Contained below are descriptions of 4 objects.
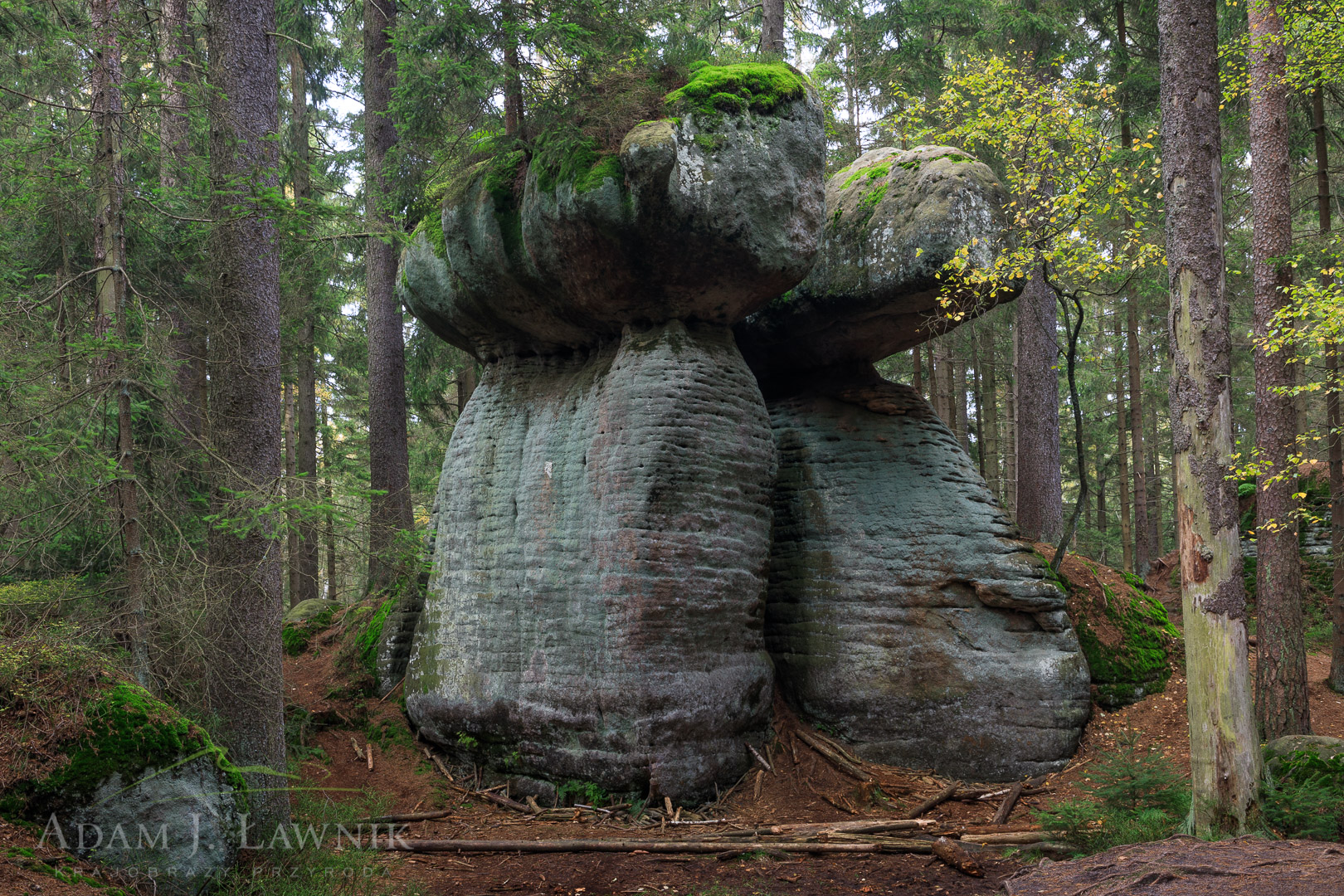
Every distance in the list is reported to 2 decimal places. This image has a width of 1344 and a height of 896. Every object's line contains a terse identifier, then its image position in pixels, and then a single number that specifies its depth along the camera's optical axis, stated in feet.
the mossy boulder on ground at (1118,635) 28.12
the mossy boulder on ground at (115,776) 13.83
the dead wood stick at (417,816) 23.04
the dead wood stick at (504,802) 24.00
